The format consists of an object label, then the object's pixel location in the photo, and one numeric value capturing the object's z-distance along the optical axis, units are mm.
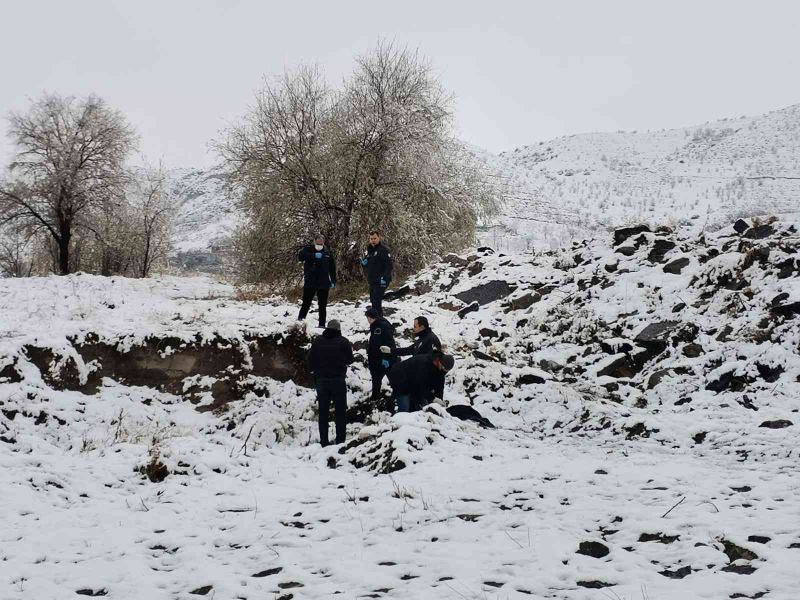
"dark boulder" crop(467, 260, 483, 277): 18523
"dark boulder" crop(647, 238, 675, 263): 15188
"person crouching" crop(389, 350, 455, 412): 9766
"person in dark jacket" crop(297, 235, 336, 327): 12238
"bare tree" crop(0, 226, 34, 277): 41875
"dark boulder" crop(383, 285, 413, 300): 18014
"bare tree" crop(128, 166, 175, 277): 35312
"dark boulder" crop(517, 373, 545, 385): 11328
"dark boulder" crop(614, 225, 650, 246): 16938
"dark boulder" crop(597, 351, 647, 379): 11453
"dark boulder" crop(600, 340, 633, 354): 12031
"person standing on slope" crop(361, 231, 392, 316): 12391
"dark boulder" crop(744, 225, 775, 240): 14008
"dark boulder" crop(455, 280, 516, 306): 16875
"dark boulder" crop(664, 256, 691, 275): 14156
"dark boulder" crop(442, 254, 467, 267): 19391
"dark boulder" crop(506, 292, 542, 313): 15836
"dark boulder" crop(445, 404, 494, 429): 9570
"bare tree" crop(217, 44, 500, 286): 19922
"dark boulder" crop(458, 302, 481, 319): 16172
